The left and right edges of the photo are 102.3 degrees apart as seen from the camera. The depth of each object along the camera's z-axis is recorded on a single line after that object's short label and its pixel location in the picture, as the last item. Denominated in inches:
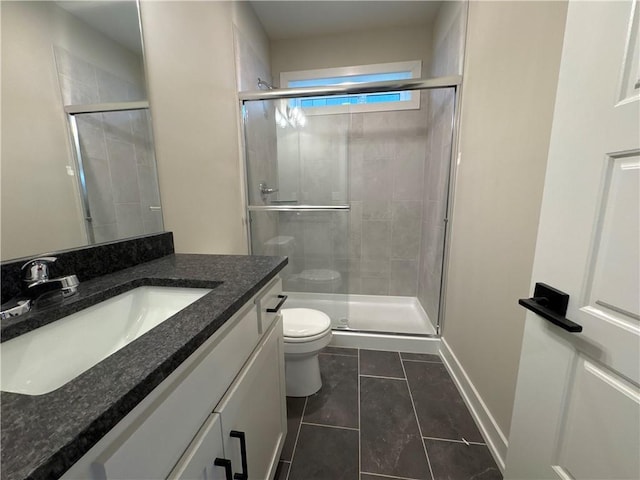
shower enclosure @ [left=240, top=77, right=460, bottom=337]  83.7
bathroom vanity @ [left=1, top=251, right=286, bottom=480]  12.3
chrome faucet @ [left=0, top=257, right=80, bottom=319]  24.5
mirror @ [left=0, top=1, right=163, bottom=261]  25.9
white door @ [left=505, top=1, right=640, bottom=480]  19.3
